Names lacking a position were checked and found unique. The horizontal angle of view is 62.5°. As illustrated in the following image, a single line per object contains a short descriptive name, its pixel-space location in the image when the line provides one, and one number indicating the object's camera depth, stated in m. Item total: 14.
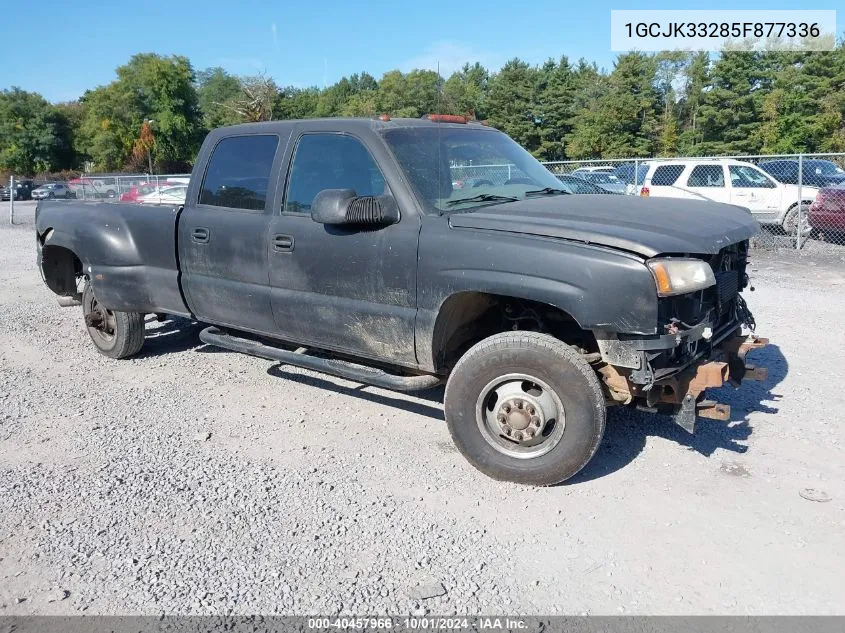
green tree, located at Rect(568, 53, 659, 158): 48.47
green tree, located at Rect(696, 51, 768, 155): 45.44
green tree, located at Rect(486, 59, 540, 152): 51.41
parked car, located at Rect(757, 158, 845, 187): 16.61
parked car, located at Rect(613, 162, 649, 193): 15.41
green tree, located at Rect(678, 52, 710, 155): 48.41
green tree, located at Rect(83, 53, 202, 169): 69.62
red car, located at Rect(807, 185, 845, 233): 12.98
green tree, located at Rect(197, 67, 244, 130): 63.36
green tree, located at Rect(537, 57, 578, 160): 54.09
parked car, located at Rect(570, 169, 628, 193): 16.47
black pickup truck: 3.58
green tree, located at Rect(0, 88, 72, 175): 71.81
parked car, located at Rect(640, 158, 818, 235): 15.03
